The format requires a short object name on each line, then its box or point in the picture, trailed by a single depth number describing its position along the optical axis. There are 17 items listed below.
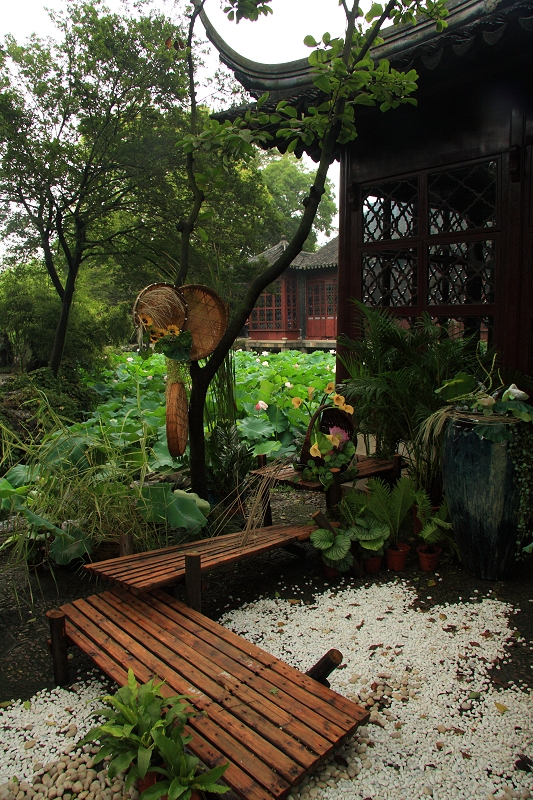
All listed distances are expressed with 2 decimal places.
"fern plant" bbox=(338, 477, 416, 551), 3.18
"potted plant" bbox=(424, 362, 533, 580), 2.88
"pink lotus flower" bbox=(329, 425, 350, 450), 3.44
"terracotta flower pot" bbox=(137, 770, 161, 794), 1.64
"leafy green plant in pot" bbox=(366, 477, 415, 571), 3.25
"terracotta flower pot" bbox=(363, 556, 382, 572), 3.22
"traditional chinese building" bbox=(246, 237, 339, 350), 21.92
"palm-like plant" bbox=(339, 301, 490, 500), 3.72
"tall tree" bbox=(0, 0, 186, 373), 8.73
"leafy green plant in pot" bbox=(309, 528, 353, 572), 3.08
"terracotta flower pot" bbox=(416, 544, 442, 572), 3.21
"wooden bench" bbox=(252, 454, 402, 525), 3.45
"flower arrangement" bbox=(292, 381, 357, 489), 3.38
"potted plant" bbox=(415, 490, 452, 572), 3.18
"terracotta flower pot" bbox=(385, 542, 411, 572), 3.23
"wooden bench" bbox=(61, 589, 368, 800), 1.63
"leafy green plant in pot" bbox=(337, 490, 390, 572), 3.16
